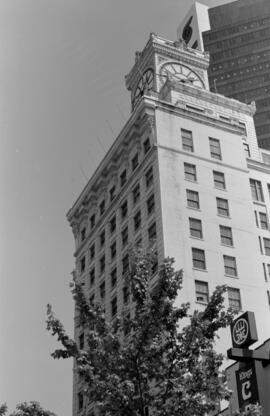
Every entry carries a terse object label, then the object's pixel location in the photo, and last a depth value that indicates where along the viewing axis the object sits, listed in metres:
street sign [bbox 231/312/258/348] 38.34
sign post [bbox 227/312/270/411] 37.62
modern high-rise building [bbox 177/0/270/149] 171.88
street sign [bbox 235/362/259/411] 37.55
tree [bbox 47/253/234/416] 25.38
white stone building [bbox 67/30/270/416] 65.06
